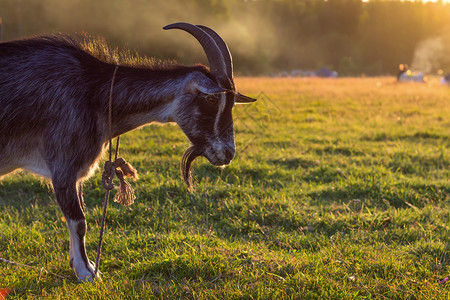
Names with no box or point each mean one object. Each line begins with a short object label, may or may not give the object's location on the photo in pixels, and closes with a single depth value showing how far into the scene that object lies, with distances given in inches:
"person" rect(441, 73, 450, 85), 1033.5
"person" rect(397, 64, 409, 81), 1064.5
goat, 154.9
